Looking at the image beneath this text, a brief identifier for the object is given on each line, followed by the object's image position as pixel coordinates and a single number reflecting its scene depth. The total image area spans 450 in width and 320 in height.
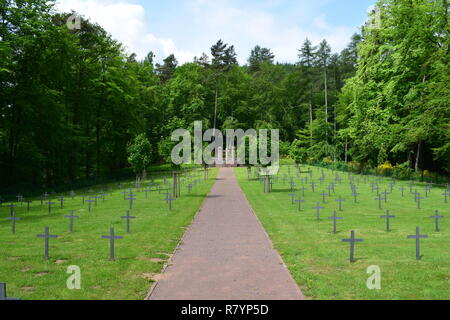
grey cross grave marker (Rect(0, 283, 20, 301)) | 5.69
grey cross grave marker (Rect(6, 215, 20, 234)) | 14.83
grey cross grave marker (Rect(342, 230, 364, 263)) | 10.12
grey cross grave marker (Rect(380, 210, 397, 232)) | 14.53
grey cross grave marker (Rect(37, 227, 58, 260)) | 10.59
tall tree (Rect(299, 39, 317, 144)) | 79.54
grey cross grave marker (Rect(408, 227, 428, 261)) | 10.43
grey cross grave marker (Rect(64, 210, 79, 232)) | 14.95
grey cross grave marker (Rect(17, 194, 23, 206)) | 25.10
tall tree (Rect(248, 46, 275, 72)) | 96.21
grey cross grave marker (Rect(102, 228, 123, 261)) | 10.47
